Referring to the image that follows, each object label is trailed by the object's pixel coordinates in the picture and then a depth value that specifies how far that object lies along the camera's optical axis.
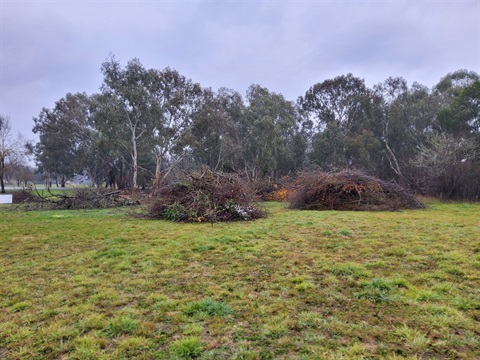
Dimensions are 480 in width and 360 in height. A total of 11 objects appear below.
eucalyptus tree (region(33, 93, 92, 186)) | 32.31
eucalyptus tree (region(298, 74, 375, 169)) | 27.78
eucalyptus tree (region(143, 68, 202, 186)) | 25.38
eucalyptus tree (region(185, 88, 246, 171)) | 27.00
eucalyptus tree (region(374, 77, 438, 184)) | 27.41
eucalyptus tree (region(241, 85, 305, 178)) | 26.94
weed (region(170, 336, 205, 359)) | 2.08
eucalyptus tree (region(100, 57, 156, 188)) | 23.78
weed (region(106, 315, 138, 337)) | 2.41
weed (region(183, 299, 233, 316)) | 2.72
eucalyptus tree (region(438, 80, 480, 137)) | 21.06
